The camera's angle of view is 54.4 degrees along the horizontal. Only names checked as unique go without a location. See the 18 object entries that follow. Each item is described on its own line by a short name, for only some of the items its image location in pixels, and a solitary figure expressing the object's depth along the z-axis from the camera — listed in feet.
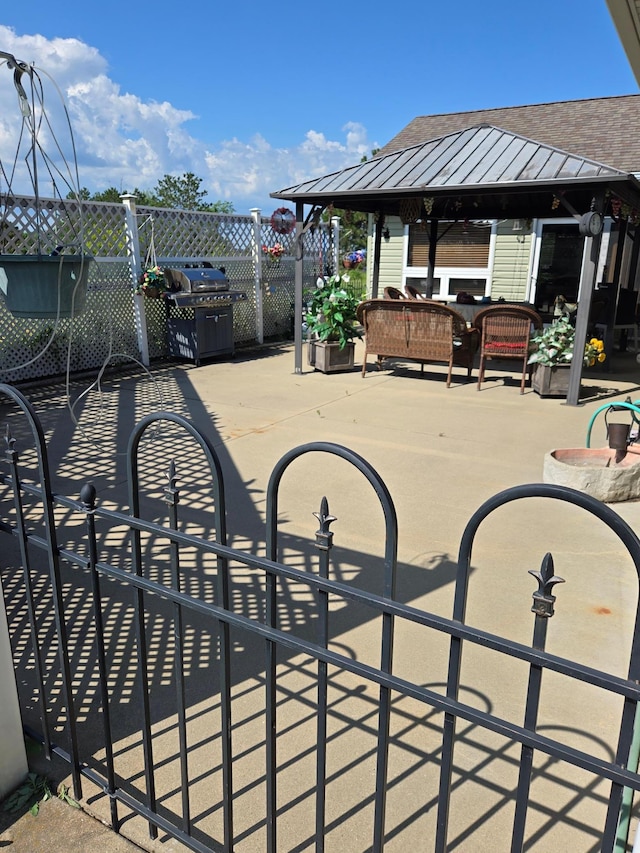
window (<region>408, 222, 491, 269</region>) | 39.29
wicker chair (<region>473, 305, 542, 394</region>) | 22.45
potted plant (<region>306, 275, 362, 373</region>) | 25.63
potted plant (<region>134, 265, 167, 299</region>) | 25.81
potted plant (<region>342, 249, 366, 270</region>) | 37.88
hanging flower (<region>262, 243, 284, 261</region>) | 34.42
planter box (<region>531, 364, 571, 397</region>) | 21.88
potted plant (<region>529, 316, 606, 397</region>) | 21.84
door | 36.86
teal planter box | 6.64
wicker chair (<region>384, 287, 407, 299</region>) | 29.32
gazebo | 20.35
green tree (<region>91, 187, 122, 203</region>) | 61.69
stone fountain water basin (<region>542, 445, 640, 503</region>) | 12.30
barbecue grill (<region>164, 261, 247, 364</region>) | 27.12
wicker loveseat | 23.45
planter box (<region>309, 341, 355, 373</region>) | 26.27
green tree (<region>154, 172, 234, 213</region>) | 106.52
